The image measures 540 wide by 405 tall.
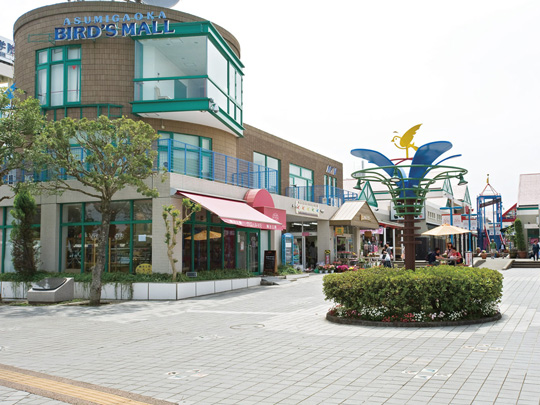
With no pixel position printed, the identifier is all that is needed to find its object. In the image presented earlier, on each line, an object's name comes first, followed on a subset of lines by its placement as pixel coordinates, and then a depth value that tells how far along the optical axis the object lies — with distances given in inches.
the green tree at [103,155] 631.8
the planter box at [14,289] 758.5
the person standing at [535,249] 1409.9
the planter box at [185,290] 684.1
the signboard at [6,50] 2284.7
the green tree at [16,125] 671.1
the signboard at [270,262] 979.3
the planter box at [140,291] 687.1
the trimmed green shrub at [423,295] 420.2
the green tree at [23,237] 764.6
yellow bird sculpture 559.0
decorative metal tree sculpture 479.5
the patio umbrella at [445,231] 1090.1
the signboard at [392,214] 1843.9
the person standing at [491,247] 1647.4
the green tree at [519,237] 1640.0
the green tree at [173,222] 676.3
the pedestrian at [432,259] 1015.6
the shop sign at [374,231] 1579.5
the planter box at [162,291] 681.0
